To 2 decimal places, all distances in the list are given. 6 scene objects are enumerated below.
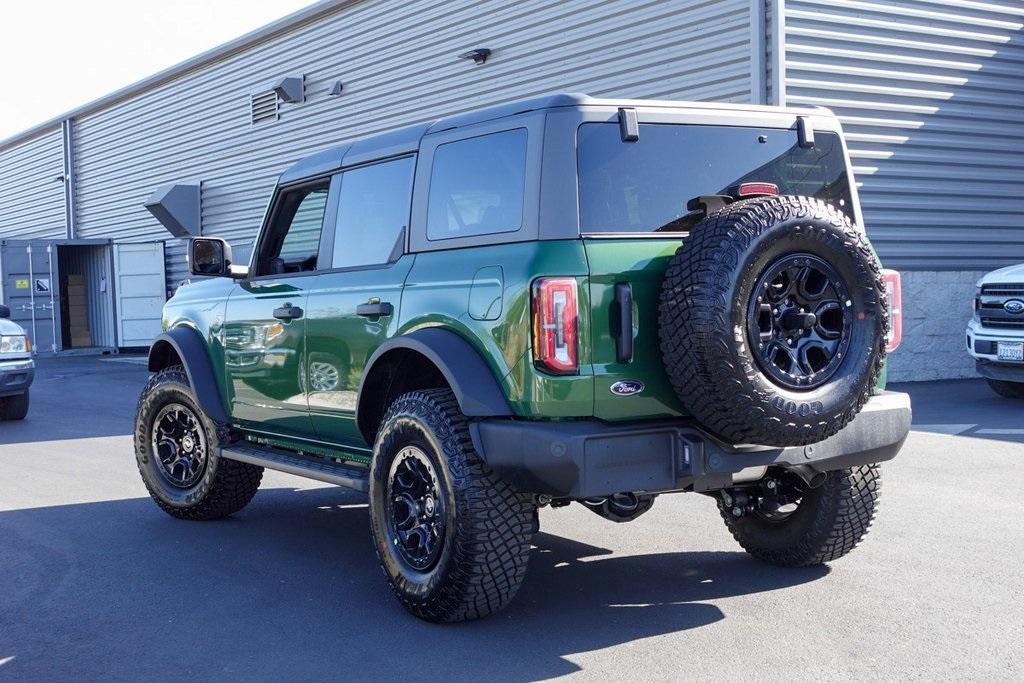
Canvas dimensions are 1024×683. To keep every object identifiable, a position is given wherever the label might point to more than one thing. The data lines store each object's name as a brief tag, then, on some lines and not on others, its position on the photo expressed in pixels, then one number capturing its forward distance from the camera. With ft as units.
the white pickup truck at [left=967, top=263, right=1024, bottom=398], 37.22
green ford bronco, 13.62
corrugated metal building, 43.70
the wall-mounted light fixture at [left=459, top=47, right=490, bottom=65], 57.31
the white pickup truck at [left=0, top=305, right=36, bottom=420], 41.50
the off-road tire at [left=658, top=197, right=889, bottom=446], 13.25
